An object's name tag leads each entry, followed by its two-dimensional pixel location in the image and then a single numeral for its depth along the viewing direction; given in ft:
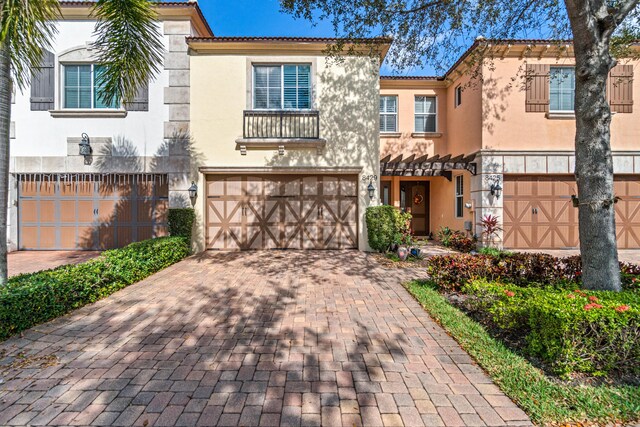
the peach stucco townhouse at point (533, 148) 30.96
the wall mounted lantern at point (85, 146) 29.50
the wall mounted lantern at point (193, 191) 30.09
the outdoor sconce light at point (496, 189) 30.91
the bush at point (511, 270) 17.04
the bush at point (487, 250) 28.26
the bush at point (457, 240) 31.76
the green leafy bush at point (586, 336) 9.32
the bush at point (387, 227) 29.53
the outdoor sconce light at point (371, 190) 31.17
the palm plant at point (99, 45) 13.52
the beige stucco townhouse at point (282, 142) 30.78
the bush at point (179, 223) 28.76
